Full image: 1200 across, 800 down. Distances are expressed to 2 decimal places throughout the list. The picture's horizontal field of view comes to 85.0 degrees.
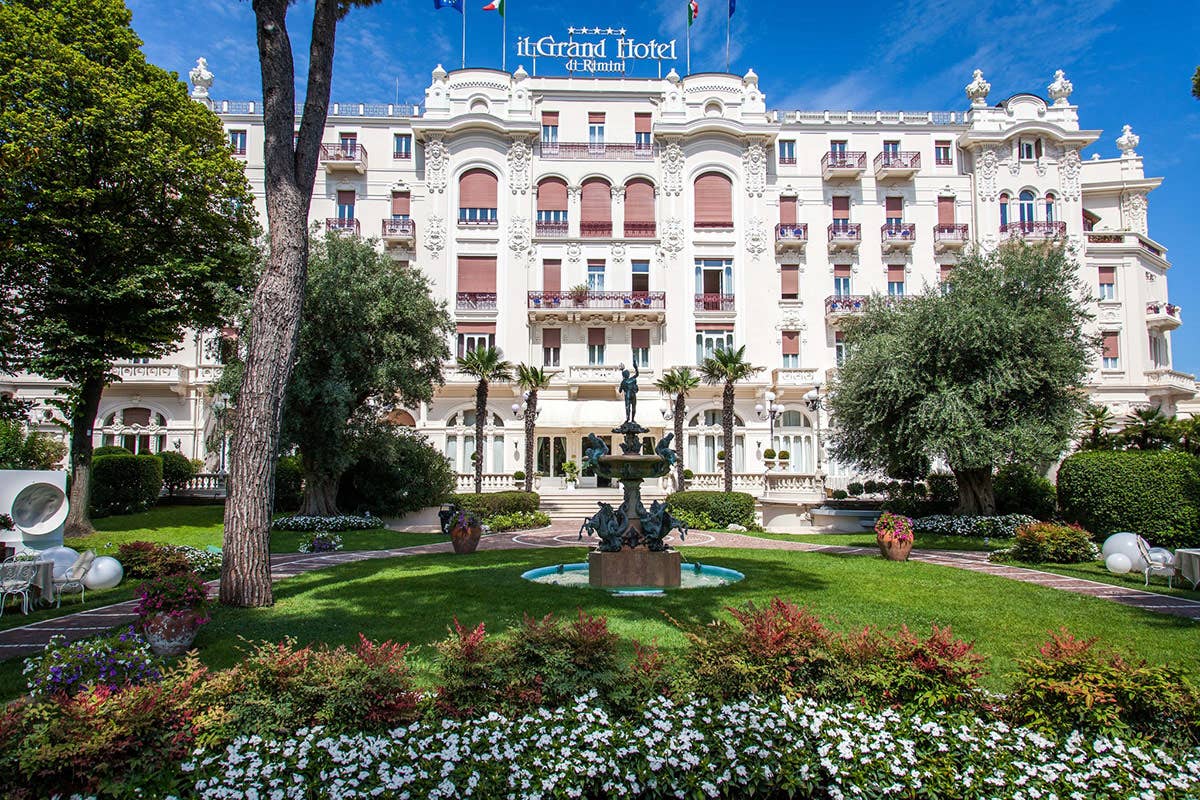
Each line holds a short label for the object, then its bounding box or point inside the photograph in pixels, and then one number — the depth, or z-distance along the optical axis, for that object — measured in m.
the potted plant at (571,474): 31.19
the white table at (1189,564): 11.49
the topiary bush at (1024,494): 23.11
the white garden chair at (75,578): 9.98
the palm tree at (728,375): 26.92
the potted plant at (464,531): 15.97
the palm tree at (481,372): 27.41
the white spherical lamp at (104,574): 10.43
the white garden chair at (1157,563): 11.93
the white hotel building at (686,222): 33.03
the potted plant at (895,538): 14.76
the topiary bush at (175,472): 26.53
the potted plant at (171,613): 6.88
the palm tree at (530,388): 28.57
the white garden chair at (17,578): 9.03
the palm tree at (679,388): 28.50
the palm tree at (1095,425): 23.64
